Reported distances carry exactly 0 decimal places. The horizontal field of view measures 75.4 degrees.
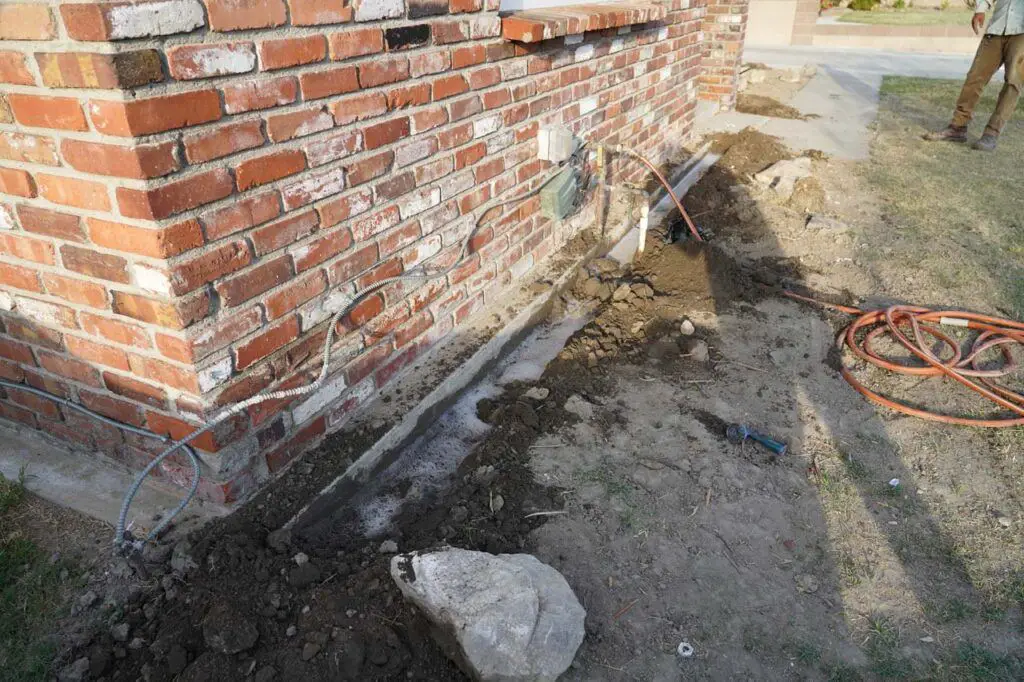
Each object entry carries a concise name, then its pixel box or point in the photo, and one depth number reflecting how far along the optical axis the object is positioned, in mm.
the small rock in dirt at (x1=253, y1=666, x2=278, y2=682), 1679
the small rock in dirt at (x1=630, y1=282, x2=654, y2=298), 3840
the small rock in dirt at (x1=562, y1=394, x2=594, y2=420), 2889
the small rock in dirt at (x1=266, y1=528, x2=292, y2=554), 2012
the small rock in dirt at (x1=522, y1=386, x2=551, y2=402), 2969
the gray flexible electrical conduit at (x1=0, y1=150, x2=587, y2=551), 1879
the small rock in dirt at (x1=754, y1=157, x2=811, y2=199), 5637
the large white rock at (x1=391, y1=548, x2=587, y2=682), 1702
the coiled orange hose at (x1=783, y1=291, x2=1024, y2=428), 3066
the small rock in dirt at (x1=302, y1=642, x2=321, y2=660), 1732
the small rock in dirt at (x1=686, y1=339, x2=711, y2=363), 3340
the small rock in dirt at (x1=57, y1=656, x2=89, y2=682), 1688
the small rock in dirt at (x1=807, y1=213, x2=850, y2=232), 4945
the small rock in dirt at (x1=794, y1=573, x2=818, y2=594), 2156
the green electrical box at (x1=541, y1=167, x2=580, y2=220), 3555
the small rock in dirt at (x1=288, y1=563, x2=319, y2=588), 1914
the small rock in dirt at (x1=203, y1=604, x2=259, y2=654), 1721
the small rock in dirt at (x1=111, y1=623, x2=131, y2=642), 1767
